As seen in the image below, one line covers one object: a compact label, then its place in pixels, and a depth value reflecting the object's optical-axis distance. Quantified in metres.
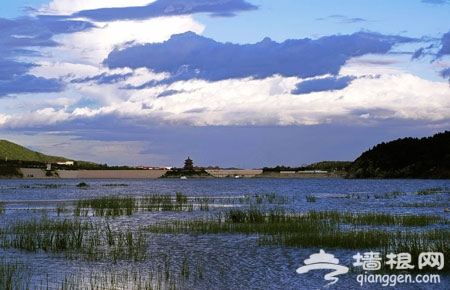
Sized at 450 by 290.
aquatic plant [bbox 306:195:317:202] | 76.51
